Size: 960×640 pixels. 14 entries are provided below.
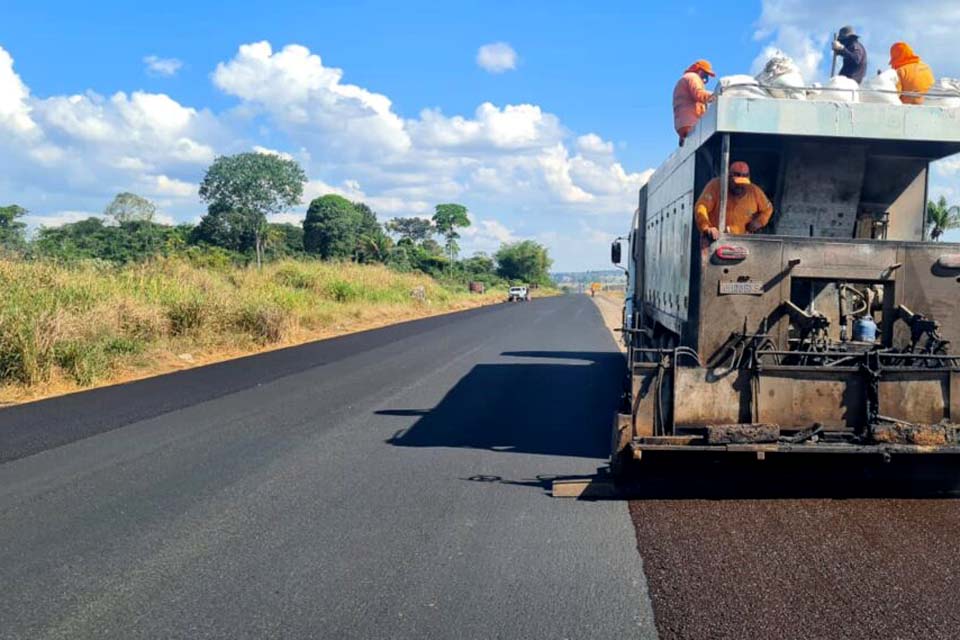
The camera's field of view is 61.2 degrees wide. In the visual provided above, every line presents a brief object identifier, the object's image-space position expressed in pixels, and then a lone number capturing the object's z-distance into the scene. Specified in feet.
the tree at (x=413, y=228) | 303.48
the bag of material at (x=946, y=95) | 20.16
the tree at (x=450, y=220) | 285.23
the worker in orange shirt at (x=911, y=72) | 22.97
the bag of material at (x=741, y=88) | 20.65
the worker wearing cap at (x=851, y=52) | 26.13
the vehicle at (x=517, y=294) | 207.46
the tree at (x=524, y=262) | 325.27
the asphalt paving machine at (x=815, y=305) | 19.38
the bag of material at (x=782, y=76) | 21.29
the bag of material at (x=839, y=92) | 20.56
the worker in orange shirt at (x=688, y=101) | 26.72
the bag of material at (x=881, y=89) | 20.95
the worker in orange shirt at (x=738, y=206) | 21.63
